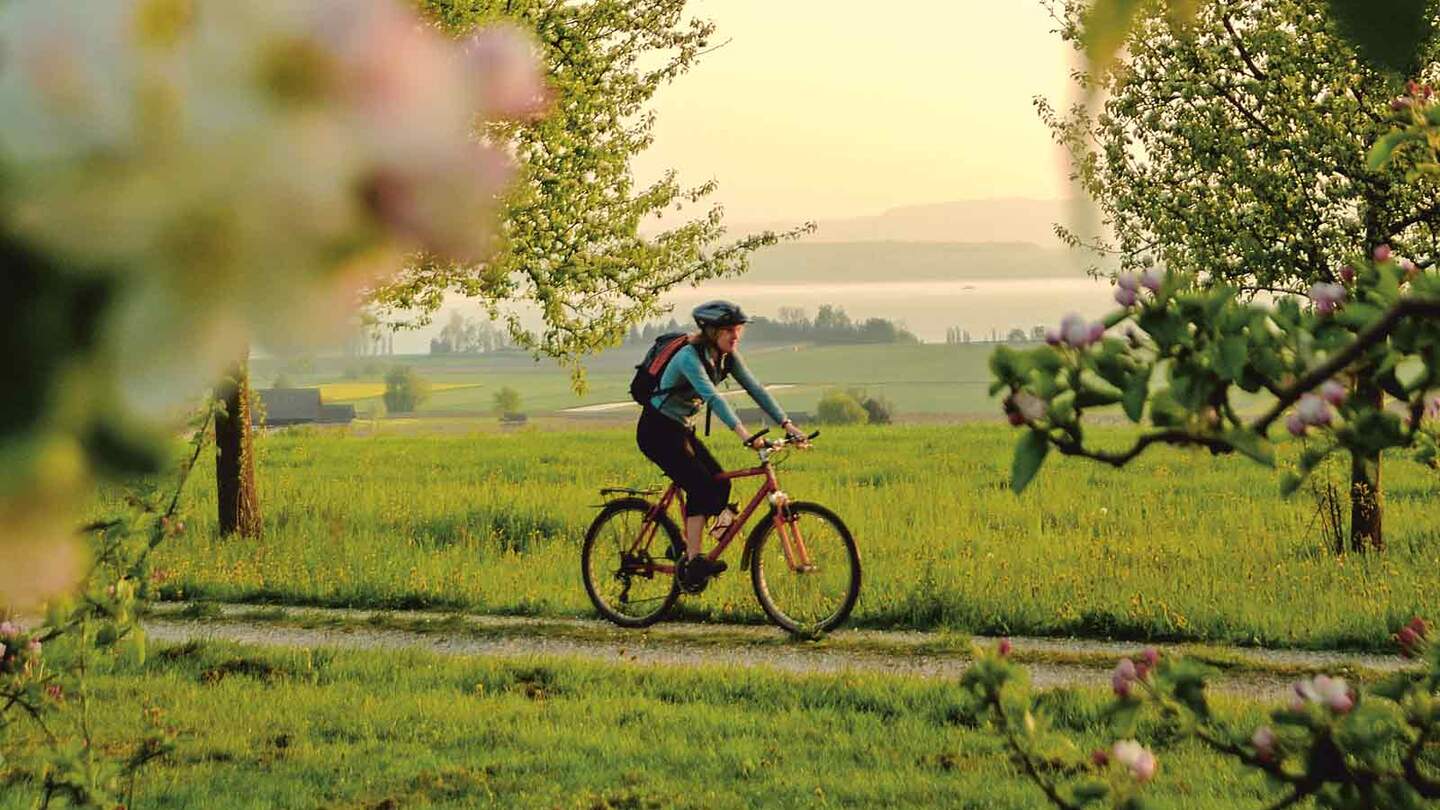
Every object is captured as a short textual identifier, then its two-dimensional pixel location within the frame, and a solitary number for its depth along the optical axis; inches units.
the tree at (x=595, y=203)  546.6
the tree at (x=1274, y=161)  469.7
